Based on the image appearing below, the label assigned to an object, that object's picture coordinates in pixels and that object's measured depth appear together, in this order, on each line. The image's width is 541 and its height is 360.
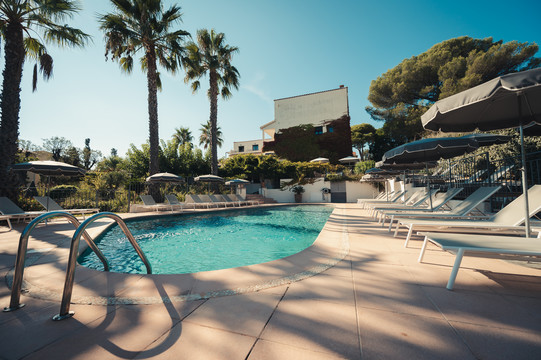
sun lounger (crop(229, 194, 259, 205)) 15.95
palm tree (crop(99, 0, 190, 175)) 11.00
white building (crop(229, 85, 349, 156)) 27.23
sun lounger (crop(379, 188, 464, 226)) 5.60
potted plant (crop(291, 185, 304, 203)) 19.30
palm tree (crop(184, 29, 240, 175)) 15.39
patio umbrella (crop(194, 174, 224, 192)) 13.87
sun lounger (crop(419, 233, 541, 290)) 1.92
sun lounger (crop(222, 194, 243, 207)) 15.24
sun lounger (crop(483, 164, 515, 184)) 7.28
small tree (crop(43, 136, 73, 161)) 37.25
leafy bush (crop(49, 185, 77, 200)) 12.84
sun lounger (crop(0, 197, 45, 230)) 6.25
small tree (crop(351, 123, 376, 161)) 31.18
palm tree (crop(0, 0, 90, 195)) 7.31
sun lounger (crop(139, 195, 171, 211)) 11.40
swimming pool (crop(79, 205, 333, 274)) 4.33
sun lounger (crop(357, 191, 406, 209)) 9.46
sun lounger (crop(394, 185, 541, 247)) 3.17
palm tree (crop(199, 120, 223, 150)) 37.22
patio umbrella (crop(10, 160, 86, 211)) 6.84
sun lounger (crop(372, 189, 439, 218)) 6.29
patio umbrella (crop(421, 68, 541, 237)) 2.16
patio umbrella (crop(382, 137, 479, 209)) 4.90
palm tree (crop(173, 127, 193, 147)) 35.31
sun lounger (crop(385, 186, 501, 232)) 4.45
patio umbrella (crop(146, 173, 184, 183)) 11.16
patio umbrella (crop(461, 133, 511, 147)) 5.83
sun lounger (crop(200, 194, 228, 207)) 14.02
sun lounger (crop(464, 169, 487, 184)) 8.91
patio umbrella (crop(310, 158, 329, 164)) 21.27
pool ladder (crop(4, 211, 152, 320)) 1.71
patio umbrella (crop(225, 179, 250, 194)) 15.46
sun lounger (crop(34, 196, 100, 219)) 7.41
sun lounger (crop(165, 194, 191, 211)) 11.90
